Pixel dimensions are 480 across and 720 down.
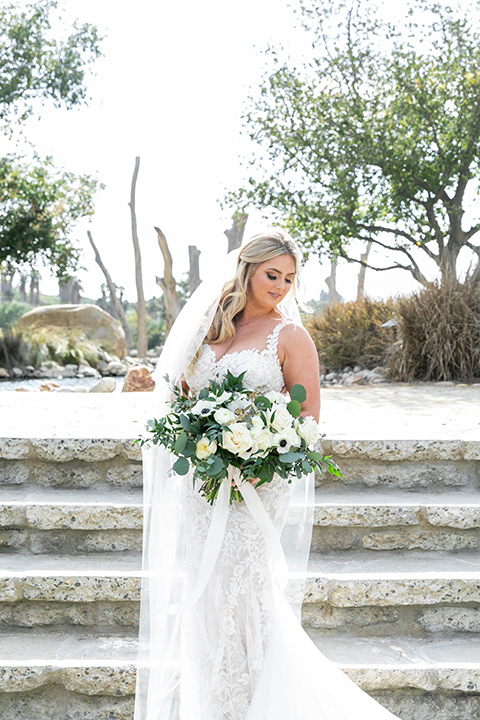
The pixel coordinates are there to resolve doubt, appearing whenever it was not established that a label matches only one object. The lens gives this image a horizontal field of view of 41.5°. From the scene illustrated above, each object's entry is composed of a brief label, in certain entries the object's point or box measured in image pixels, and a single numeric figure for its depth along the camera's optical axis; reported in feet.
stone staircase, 9.16
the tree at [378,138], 33.65
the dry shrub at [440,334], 27.55
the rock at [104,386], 28.48
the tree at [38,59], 40.83
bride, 7.34
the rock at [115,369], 51.39
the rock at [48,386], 31.09
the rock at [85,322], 58.59
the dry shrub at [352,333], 35.60
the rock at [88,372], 47.37
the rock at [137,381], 27.50
